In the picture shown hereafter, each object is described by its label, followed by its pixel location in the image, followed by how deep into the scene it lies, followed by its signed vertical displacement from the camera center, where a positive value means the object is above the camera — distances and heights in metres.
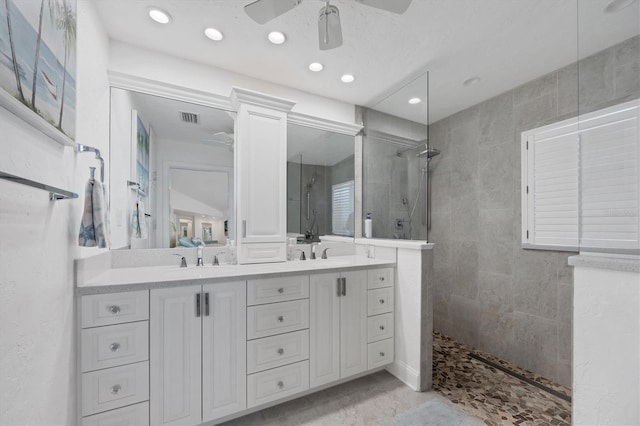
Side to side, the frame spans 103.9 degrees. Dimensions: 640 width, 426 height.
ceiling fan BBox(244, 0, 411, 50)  1.24 +1.04
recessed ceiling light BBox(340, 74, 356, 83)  2.29 +1.26
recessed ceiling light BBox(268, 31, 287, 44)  1.76 +1.27
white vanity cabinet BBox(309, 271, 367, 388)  1.85 -0.87
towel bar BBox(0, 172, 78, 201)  0.66 +0.08
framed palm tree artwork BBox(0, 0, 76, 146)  0.75 +0.53
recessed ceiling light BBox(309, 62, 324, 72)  2.12 +1.26
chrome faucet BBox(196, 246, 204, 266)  2.00 -0.37
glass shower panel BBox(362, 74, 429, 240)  2.32 +0.52
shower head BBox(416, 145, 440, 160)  3.16 +0.79
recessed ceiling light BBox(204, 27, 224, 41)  1.73 +1.26
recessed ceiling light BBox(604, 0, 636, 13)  1.40 +1.19
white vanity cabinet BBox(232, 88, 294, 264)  2.08 +0.33
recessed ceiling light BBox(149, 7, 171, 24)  1.58 +1.27
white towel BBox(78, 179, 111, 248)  1.24 -0.04
